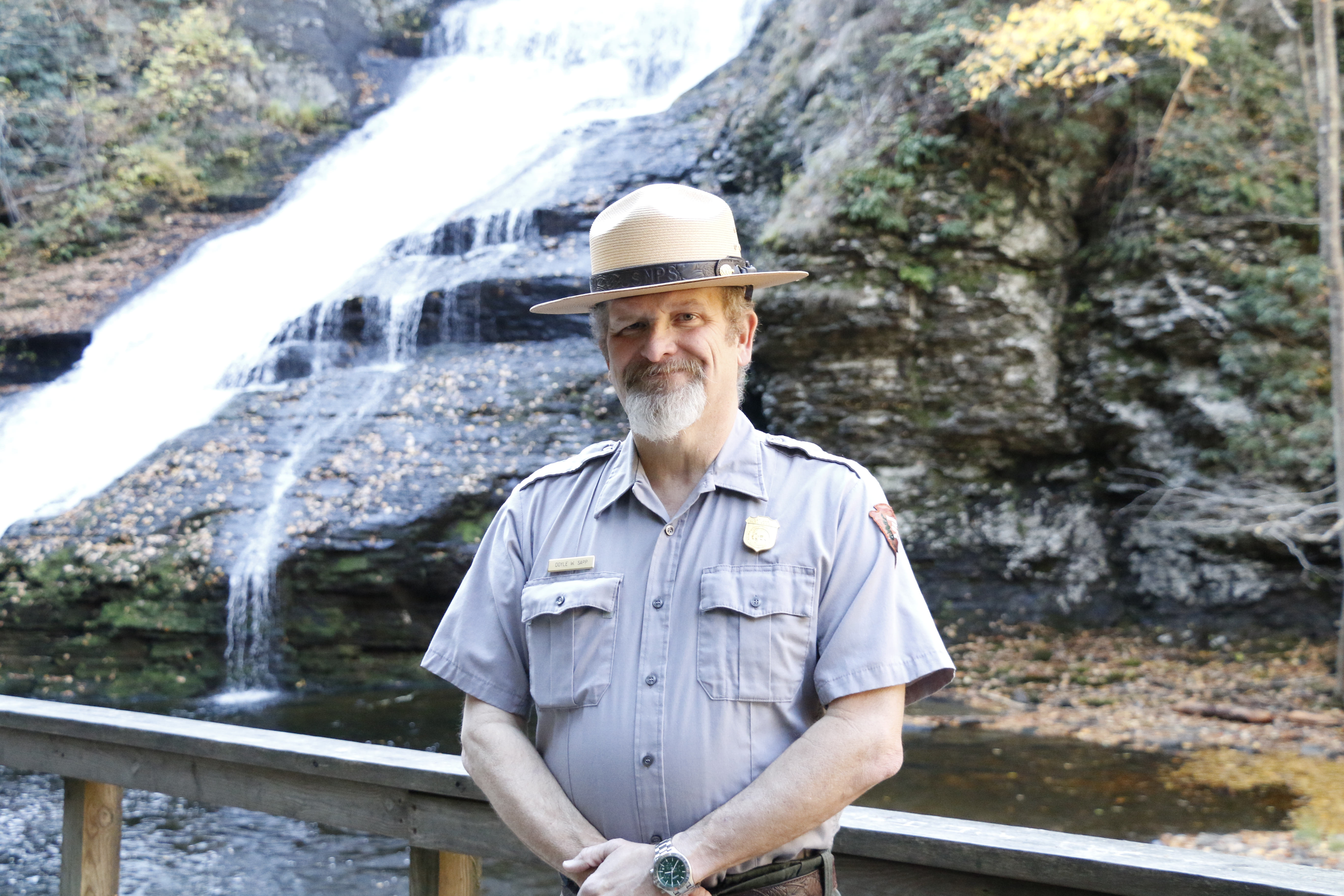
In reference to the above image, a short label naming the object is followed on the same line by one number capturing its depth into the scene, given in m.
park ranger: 1.56
